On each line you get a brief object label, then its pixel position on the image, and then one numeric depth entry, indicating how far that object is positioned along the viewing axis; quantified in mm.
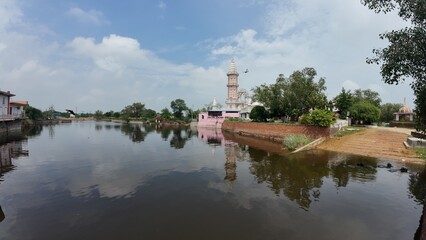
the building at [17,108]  52781
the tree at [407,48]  8586
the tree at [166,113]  99231
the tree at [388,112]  74562
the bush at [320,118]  30928
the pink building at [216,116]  76812
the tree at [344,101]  52406
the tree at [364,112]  53250
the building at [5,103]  44328
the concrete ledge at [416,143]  21953
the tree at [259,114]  52688
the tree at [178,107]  99625
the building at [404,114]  62631
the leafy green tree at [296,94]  37625
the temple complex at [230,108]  76888
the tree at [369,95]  74062
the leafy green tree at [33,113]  68212
